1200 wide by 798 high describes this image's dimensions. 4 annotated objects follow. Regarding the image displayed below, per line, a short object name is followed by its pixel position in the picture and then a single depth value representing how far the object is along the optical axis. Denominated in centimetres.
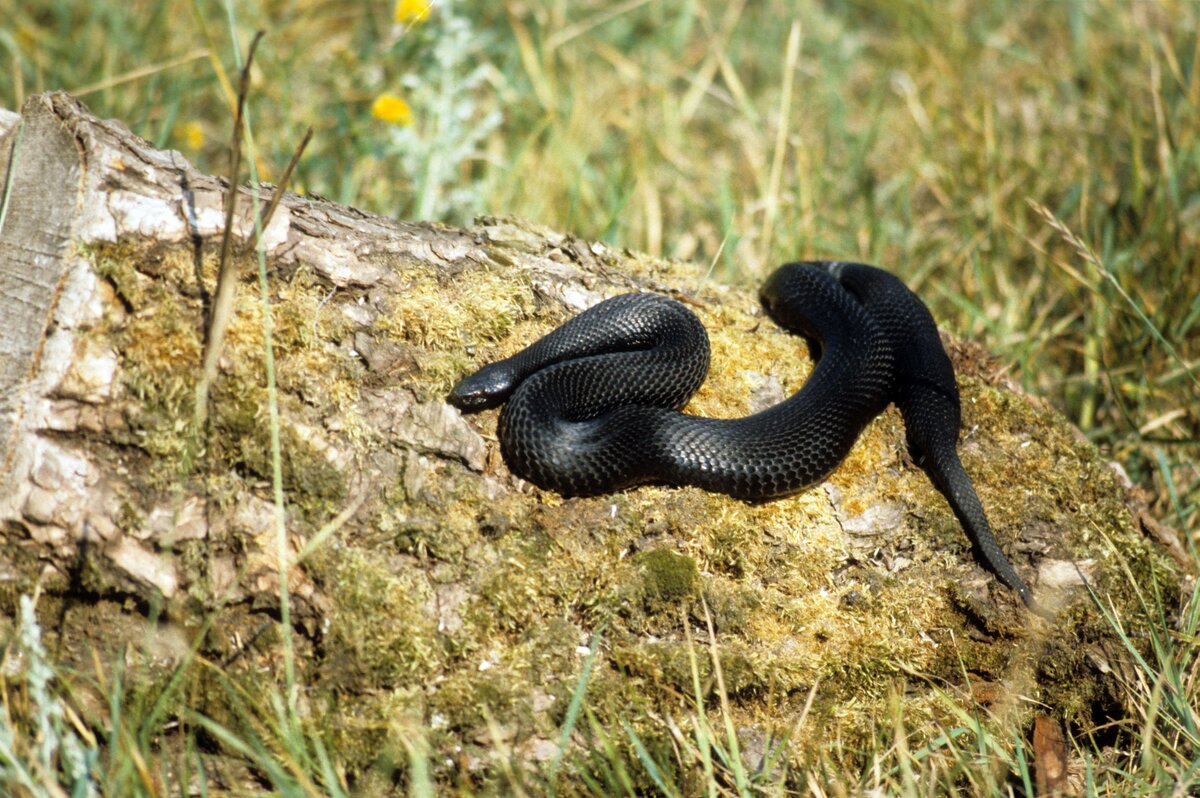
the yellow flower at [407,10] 1151
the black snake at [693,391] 775
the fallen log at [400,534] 658
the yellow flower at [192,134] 1255
